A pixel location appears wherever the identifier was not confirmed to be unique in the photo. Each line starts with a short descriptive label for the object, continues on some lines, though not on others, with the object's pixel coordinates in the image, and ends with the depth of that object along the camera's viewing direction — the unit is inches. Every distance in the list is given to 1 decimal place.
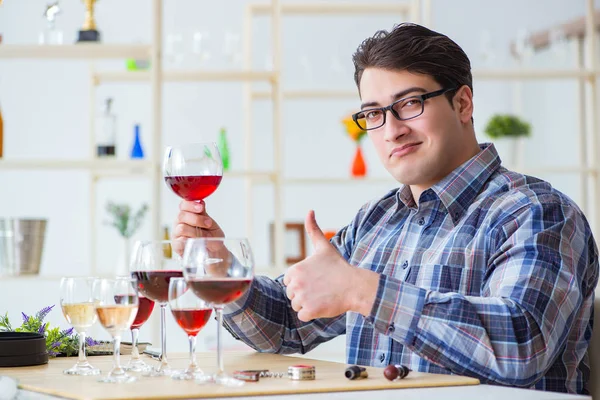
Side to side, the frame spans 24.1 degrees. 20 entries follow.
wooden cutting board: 73.6
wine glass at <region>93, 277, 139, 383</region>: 79.9
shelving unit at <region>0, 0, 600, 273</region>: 177.9
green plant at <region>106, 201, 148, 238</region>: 214.0
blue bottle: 210.1
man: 84.3
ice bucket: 183.2
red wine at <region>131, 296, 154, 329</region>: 87.0
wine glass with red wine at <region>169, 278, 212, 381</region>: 79.6
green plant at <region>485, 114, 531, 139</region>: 221.6
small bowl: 90.7
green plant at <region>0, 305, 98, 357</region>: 96.9
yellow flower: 221.2
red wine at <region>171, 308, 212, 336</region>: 80.0
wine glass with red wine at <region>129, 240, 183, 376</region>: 84.5
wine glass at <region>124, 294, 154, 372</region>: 85.7
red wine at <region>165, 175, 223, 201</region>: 90.4
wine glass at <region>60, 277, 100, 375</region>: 82.4
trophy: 180.1
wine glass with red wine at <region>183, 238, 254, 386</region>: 77.0
